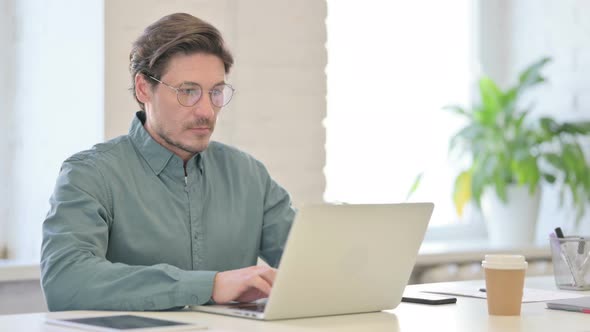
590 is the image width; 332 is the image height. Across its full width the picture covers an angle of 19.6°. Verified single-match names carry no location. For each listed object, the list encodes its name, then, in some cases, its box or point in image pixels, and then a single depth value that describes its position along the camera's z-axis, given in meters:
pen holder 3.53
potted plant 5.28
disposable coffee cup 3.14
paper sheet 3.41
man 3.37
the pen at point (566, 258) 3.54
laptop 2.99
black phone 3.32
